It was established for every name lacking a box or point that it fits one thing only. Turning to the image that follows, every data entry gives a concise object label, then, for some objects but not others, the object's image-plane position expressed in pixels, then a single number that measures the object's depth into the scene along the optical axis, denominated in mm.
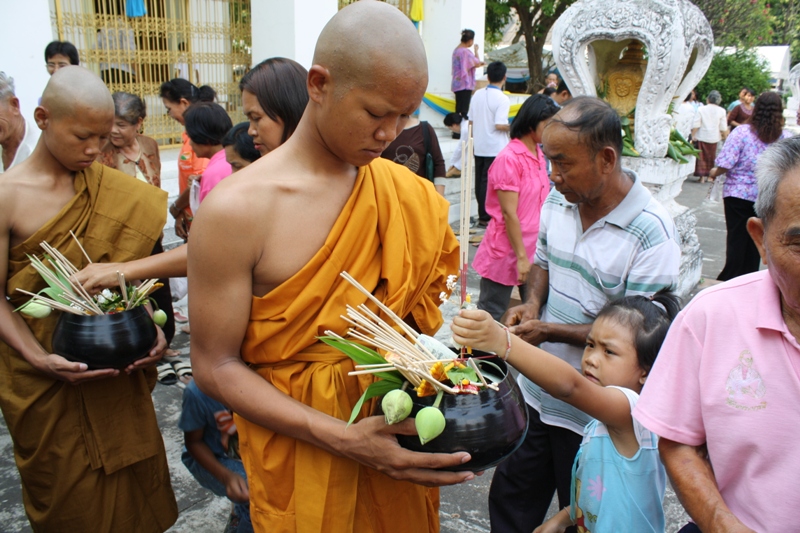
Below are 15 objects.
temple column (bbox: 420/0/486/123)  11562
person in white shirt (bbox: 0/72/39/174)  3023
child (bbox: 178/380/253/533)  2398
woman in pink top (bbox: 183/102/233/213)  4551
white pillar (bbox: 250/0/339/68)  8039
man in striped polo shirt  2289
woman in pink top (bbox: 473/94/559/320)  4363
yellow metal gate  7699
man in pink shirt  1303
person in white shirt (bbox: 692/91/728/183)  13977
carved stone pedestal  6461
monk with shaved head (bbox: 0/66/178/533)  2311
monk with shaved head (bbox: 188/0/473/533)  1515
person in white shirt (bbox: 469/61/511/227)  8508
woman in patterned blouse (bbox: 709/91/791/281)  6102
